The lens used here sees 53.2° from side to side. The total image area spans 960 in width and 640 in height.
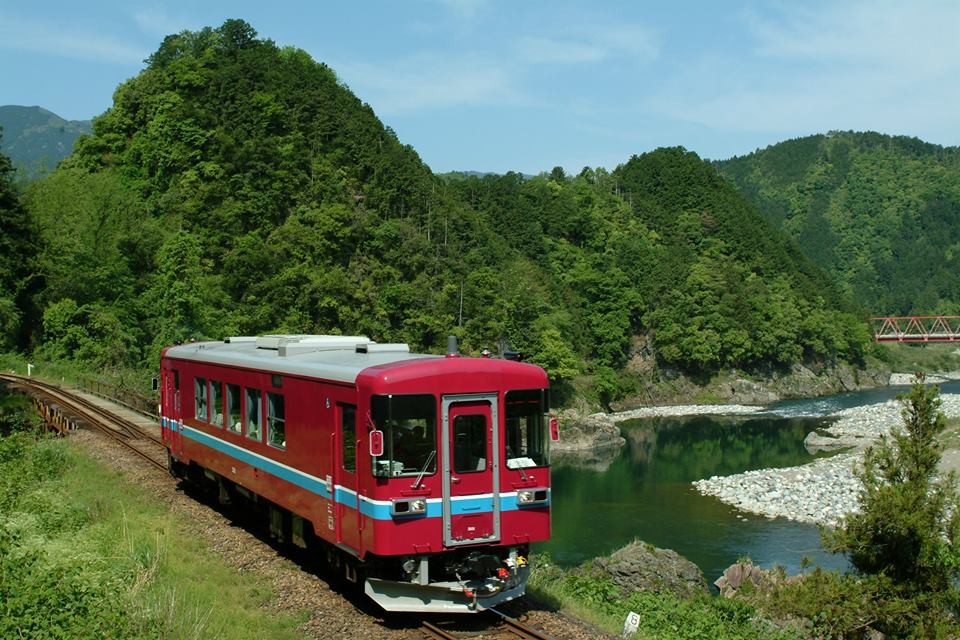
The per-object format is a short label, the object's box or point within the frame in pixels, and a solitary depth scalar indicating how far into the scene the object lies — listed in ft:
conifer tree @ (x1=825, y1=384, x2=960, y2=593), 61.00
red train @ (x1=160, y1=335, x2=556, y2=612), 37.88
